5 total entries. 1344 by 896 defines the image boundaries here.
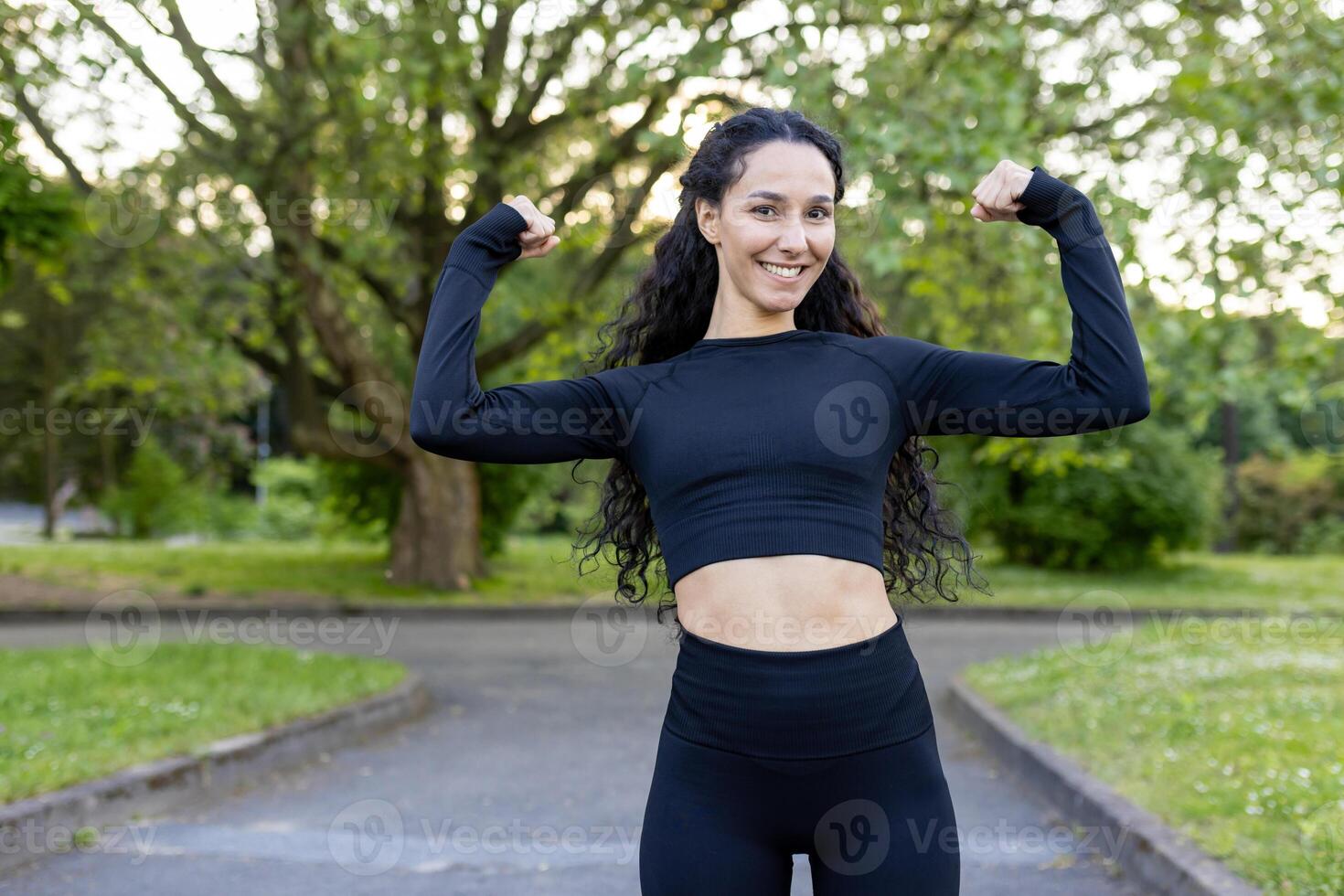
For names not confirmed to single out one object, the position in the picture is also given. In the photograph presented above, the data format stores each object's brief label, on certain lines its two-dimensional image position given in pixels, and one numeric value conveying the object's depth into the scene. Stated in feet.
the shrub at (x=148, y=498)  92.38
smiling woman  7.11
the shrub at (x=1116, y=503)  68.23
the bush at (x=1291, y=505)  97.40
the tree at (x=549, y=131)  31.86
